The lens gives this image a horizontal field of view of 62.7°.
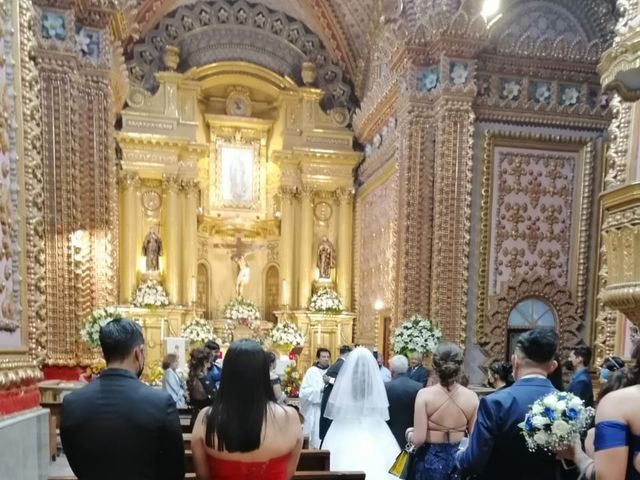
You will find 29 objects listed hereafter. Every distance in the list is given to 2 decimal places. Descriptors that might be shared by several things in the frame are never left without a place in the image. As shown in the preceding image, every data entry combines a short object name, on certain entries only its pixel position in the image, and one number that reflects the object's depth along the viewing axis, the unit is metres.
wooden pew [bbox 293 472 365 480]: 3.64
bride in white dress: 5.02
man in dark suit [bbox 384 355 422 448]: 5.02
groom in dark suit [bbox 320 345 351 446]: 5.89
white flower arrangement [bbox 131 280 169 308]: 14.26
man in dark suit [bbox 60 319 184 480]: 2.22
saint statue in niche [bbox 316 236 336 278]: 16.34
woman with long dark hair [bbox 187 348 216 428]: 5.88
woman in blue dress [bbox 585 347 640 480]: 2.20
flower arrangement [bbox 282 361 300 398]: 10.11
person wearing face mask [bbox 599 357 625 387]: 5.06
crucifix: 16.45
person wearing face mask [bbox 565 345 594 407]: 5.16
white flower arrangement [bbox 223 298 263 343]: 15.33
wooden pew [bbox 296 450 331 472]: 4.36
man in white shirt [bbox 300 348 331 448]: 6.83
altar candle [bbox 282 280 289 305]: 15.88
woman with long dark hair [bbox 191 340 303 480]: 2.26
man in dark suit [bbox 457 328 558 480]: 2.67
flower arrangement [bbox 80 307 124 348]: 8.05
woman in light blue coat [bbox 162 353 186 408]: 7.08
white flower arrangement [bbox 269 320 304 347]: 12.66
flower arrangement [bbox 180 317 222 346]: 13.11
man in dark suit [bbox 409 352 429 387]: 6.65
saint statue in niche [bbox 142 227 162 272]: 14.99
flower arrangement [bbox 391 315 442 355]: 9.52
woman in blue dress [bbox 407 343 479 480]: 3.52
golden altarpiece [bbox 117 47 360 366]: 14.99
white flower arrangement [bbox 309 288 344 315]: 15.55
